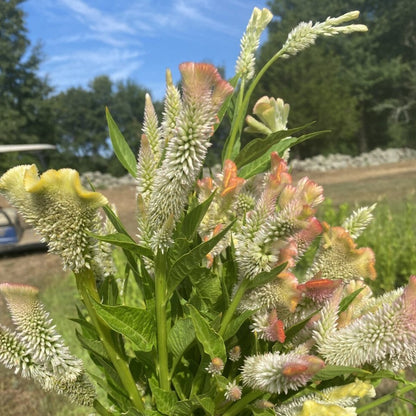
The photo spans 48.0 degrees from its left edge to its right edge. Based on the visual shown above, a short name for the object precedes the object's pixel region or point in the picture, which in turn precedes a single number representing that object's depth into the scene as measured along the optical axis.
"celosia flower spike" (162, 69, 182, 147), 0.82
